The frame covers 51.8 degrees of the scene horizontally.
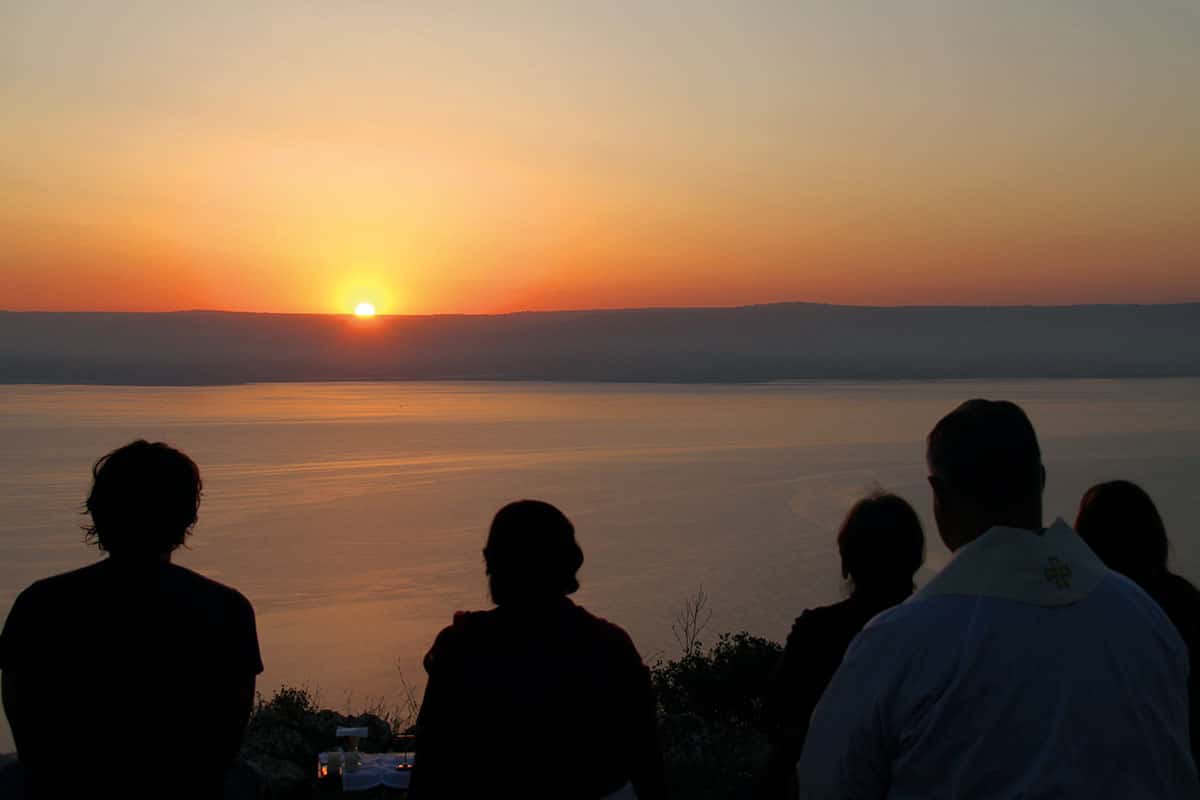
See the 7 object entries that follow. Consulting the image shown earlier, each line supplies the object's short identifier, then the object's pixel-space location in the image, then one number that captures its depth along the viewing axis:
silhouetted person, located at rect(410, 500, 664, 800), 2.45
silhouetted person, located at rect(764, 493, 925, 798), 2.70
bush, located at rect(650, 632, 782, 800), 5.32
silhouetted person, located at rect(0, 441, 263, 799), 2.44
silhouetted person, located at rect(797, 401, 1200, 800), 1.69
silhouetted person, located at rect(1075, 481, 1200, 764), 2.98
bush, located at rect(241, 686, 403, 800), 5.36
